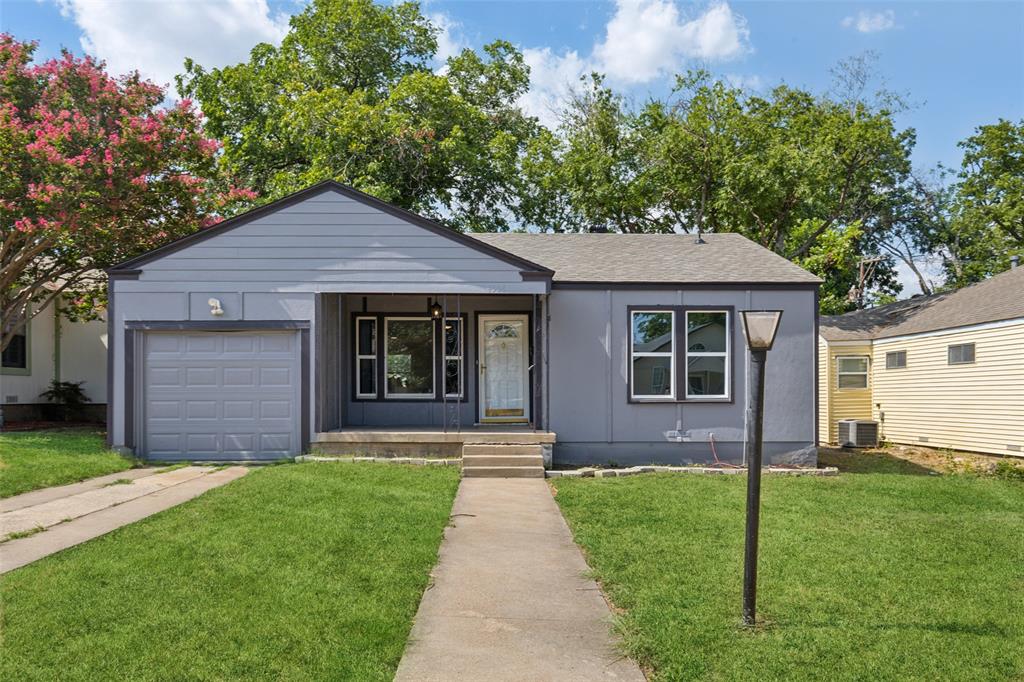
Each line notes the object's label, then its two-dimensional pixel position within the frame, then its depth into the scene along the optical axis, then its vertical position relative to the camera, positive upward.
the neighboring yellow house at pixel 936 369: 15.19 -0.29
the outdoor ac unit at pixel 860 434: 18.36 -1.87
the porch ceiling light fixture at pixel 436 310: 14.23 +0.94
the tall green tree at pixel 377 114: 22.75 +7.98
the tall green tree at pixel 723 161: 22.56 +6.17
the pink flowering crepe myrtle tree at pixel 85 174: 13.68 +3.61
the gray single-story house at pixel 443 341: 12.24 +0.32
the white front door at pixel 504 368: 14.12 -0.16
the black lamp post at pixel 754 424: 4.80 -0.44
